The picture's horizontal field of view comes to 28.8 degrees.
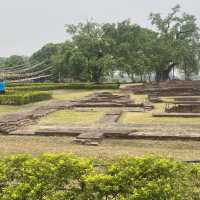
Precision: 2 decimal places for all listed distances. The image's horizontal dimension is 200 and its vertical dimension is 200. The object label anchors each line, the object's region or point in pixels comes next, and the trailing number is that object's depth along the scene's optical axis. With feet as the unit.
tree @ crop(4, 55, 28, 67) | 206.23
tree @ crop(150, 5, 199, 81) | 153.79
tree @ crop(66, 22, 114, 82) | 129.08
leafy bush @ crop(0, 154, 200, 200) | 11.97
